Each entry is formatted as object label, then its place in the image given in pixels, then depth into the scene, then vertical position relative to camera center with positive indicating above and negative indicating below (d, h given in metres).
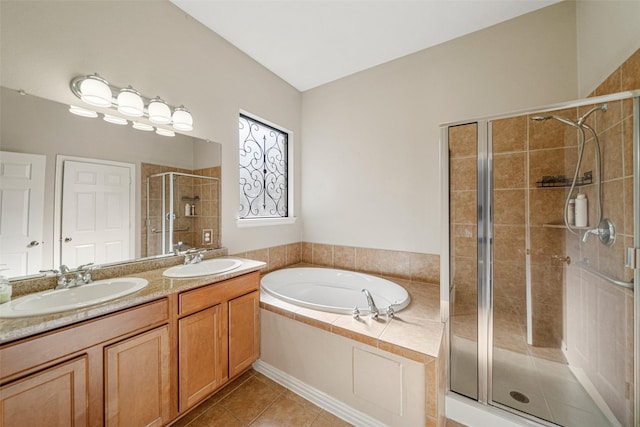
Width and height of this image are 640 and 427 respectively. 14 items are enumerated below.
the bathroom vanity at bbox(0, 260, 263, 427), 0.83 -0.68
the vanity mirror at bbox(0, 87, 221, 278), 1.10 +0.16
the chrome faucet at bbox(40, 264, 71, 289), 1.16 -0.32
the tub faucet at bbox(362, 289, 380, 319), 1.51 -0.64
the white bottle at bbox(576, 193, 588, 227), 1.32 +0.03
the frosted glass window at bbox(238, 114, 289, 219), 2.36 +0.53
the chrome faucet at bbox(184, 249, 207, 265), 1.73 -0.32
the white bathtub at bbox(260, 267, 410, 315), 2.12 -0.73
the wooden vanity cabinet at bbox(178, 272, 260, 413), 1.30 -0.79
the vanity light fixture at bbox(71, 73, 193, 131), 1.28 +0.73
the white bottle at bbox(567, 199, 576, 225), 1.35 +0.02
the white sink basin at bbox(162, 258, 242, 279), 1.47 -0.38
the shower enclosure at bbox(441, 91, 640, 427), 1.26 -0.30
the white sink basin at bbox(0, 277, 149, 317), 0.89 -0.39
